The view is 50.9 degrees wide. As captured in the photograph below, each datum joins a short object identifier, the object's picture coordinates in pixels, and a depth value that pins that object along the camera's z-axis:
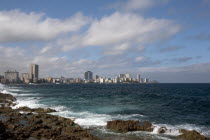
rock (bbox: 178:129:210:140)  20.14
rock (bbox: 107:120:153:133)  22.98
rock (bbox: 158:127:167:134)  22.38
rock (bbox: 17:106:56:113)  35.30
